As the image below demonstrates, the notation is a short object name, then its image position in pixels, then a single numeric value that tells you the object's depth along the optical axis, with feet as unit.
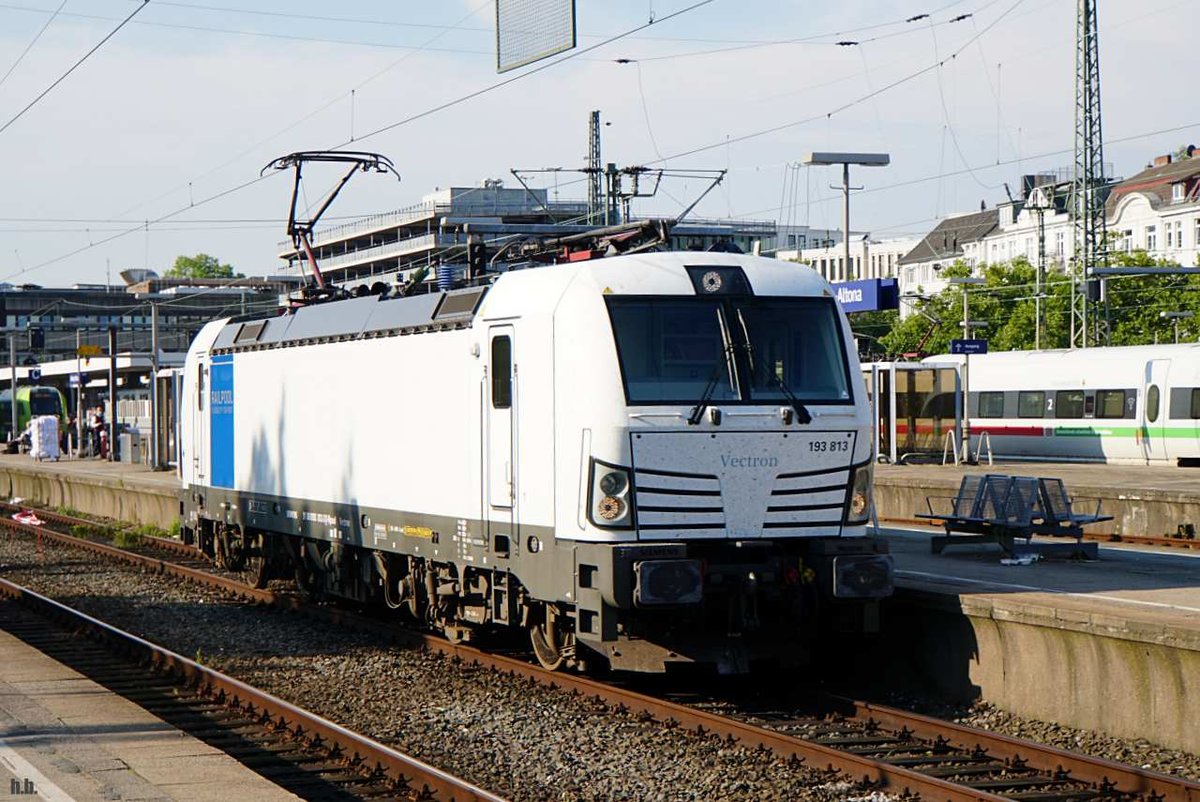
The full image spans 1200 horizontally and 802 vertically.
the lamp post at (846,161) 131.19
